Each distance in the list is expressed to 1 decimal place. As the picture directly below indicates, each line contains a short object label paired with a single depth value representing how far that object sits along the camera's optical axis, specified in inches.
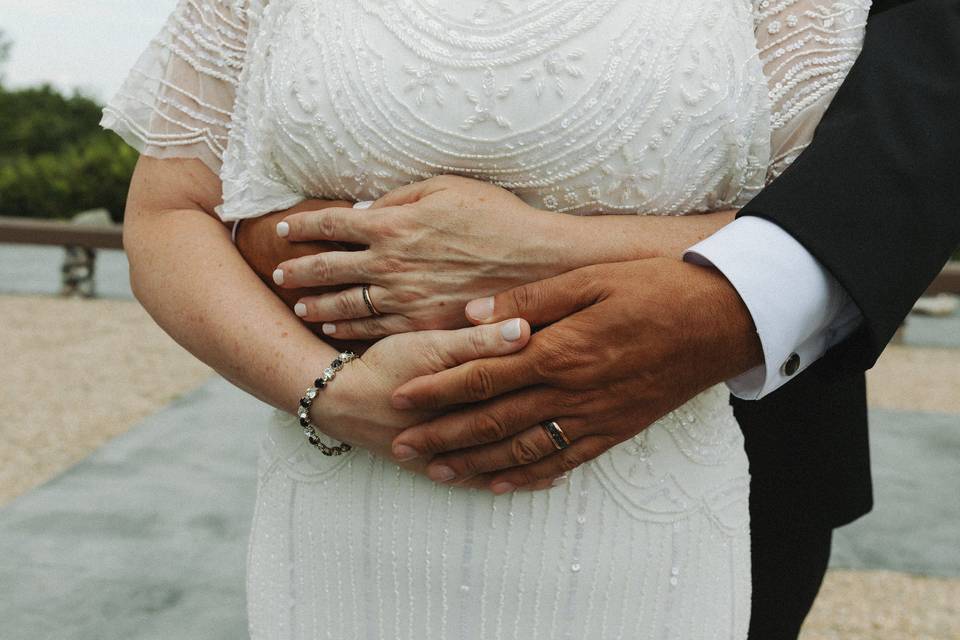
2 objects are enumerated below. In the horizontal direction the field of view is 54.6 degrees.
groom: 43.8
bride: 47.2
